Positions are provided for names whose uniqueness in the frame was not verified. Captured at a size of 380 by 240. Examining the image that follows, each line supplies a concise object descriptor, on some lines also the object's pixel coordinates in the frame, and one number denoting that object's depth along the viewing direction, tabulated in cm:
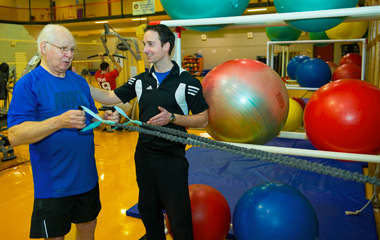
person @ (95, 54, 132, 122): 643
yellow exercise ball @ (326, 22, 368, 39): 478
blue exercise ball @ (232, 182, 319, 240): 189
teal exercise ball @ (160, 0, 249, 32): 177
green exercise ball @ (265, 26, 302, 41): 515
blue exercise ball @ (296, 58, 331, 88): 514
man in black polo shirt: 187
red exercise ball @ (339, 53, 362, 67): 574
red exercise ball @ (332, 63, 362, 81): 513
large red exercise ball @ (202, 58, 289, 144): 178
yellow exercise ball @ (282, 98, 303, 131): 458
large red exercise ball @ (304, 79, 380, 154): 169
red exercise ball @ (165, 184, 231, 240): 220
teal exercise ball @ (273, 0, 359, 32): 157
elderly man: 160
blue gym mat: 271
